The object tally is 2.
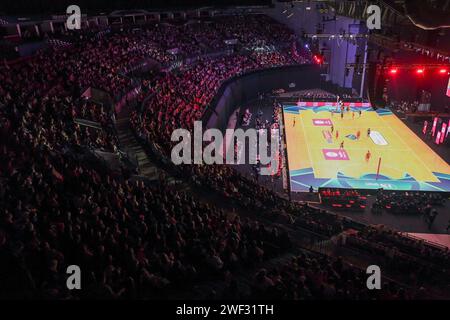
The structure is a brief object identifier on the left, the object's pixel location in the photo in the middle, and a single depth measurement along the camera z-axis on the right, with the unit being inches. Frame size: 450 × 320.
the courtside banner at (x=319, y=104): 1614.2
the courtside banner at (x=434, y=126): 1239.2
